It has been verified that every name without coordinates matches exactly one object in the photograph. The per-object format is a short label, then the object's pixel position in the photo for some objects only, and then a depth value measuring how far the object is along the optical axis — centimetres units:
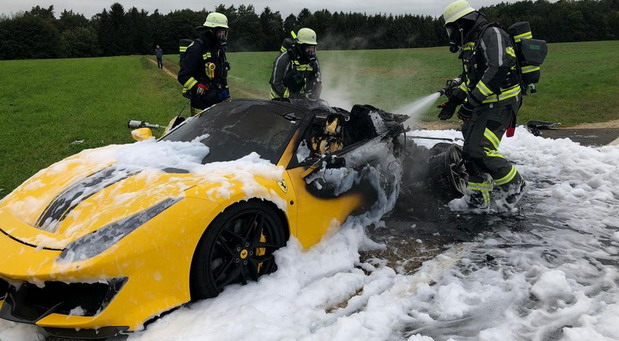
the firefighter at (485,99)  473
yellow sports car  263
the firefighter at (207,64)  633
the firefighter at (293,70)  741
